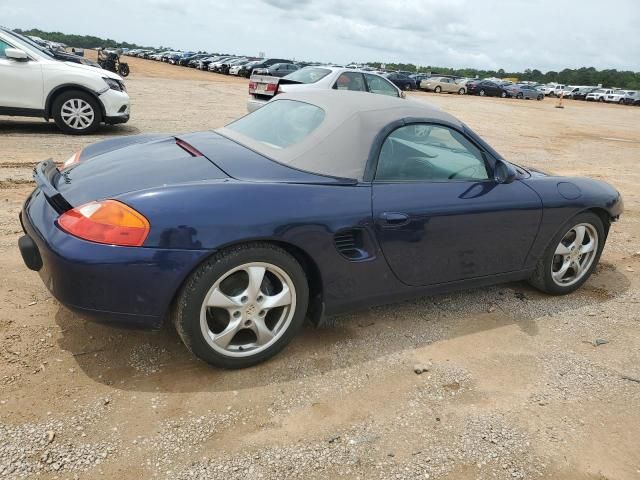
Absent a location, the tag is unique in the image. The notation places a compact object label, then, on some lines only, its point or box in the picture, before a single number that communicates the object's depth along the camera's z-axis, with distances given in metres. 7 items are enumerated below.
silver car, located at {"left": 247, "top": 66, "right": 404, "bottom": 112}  11.25
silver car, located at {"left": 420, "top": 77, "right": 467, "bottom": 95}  39.07
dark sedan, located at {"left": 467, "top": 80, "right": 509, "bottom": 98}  40.94
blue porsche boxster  2.36
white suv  7.86
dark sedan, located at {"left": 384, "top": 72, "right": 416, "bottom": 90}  33.89
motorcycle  25.41
